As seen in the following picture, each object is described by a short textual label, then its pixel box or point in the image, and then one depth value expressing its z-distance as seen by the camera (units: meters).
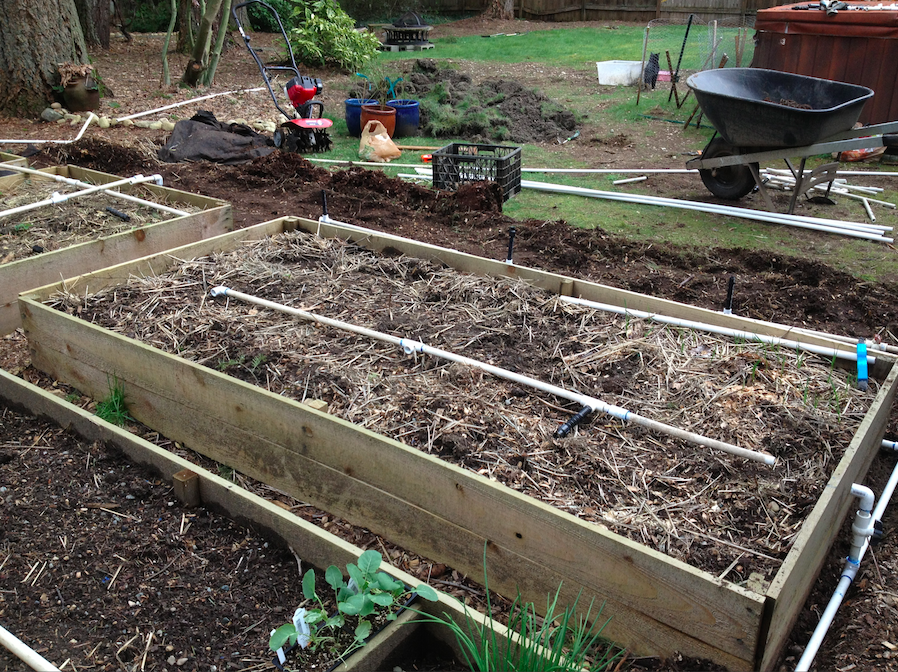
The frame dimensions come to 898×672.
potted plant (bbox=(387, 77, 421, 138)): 9.08
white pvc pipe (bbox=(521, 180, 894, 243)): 5.77
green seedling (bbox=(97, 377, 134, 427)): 3.41
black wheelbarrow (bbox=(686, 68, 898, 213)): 5.81
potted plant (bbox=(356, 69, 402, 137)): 8.70
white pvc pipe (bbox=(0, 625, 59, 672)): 1.87
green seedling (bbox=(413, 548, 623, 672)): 1.84
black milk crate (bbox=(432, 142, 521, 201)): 6.38
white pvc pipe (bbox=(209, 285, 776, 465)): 2.56
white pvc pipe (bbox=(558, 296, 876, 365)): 3.19
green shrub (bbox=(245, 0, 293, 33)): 16.95
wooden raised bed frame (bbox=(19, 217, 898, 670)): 2.01
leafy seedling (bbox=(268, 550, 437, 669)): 1.96
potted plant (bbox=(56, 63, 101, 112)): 8.92
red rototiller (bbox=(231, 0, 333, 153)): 8.05
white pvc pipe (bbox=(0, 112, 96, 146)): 7.35
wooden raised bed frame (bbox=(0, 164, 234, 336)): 4.13
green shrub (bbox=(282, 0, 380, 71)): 13.23
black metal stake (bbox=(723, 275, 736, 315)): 3.62
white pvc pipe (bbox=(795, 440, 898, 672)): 2.13
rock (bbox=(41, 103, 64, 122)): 8.86
